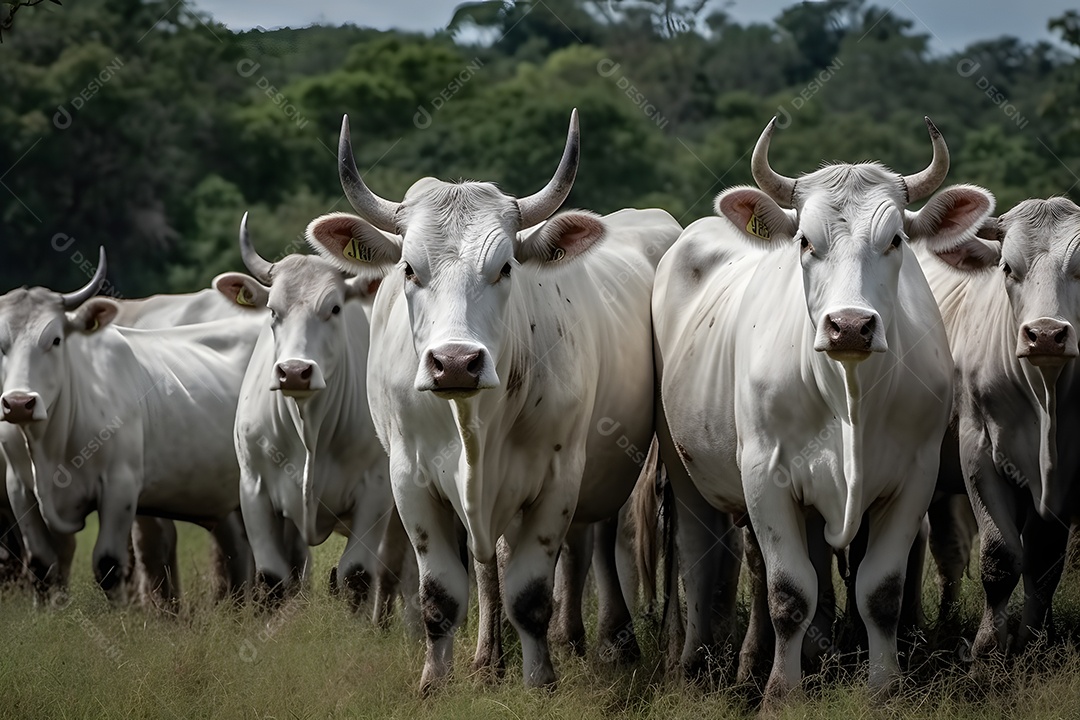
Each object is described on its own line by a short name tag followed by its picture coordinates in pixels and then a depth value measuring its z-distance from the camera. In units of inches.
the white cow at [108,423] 670.5
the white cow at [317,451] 617.0
